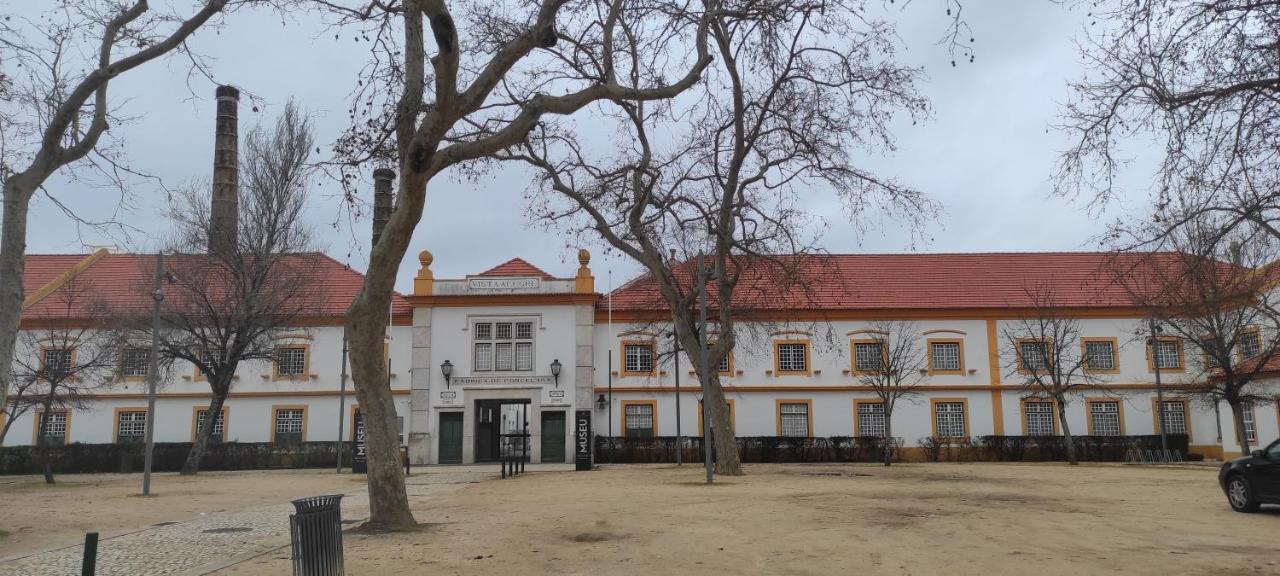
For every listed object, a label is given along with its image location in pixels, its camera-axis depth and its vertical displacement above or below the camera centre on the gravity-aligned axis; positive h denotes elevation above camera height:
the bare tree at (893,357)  35.56 +2.61
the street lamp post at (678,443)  30.58 -0.53
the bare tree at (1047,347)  35.84 +2.91
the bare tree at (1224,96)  9.30 +3.22
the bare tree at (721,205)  23.30 +5.74
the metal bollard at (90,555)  6.36 -0.80
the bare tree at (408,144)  11.43 +3.57
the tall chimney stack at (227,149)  44.31 +13.23
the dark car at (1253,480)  13.80 -0.89
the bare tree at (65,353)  25.42 +2.84
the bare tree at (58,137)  11.43 +3.72
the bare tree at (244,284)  29.52 +4.68
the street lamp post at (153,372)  20.89 +1.38
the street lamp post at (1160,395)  32.56 +0.89
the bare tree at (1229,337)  25.98 +2.68
